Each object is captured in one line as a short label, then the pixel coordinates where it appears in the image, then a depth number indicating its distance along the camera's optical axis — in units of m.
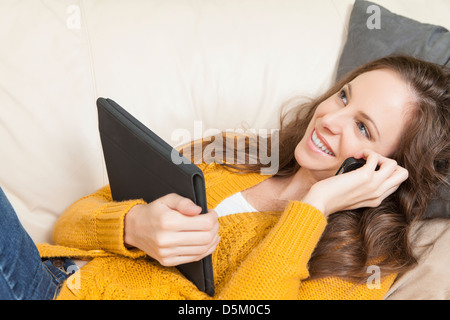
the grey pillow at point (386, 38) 1.33
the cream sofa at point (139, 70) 1.27
